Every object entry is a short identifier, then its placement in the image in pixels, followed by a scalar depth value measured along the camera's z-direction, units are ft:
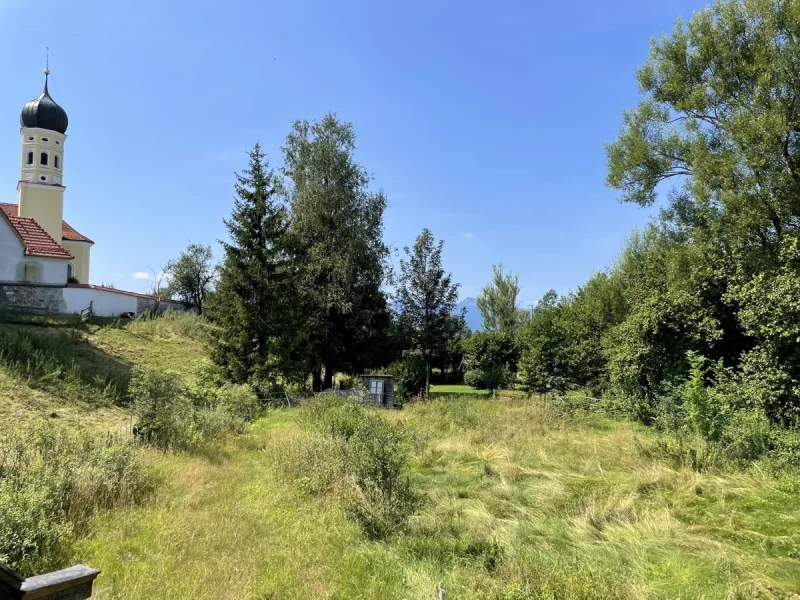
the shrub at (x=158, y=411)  31.09
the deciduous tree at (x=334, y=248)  74.02
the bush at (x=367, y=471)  19.50
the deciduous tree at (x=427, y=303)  83.61
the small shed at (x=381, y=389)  61.82
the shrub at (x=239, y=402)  45.79
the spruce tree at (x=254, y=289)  63.10
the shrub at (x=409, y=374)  81.00
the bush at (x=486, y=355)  107.04
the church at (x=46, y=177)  118.21
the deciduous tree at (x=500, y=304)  158.92
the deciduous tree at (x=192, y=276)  157.58
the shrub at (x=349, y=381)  77.91
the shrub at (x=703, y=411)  31.86
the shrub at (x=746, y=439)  29.09
